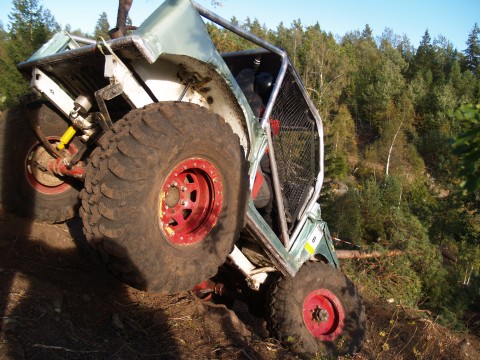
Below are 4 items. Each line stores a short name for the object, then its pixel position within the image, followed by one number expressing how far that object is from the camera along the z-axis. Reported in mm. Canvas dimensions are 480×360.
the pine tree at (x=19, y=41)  12219
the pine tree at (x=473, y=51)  71000
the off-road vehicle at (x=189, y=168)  2551
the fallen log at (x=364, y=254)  11111
